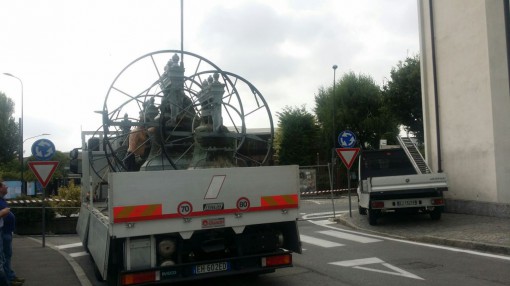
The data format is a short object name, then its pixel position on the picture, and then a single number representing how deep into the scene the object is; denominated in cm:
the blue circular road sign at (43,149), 1336
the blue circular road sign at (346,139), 1689
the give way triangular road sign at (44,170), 1325
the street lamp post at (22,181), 3348
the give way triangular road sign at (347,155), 1603
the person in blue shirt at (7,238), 784
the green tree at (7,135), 5606
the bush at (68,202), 1795
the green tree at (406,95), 3531
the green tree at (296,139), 4000
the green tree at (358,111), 3959
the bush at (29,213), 1781
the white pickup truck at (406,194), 1320
